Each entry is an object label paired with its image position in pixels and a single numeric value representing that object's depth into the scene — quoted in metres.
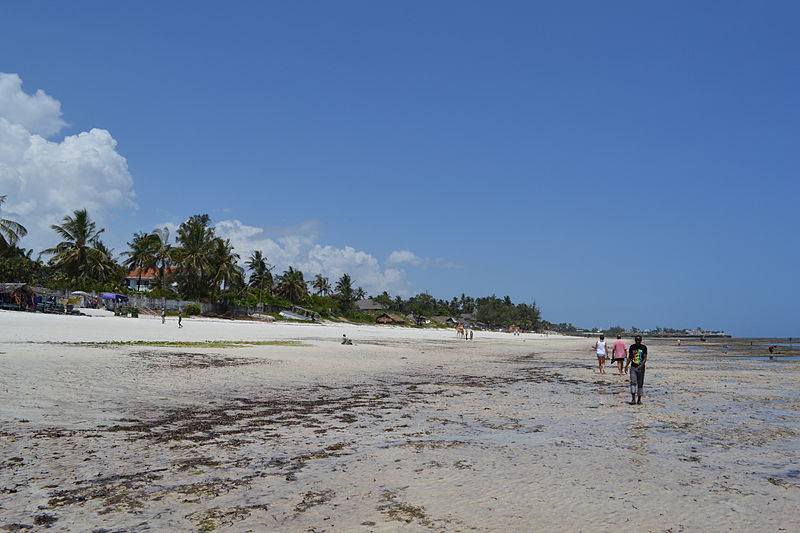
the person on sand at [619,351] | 21.73
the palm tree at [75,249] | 66.19
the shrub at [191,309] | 64.50
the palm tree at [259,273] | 100.81
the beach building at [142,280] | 94.90
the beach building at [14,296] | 44.91
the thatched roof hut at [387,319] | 114.44
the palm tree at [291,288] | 102.81
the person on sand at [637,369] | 14.30
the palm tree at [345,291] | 124.31
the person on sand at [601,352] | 24.42
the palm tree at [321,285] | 130.12
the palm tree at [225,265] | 75.25
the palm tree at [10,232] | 47.97
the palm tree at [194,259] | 70.62
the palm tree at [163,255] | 73.00
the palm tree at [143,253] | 75.70
